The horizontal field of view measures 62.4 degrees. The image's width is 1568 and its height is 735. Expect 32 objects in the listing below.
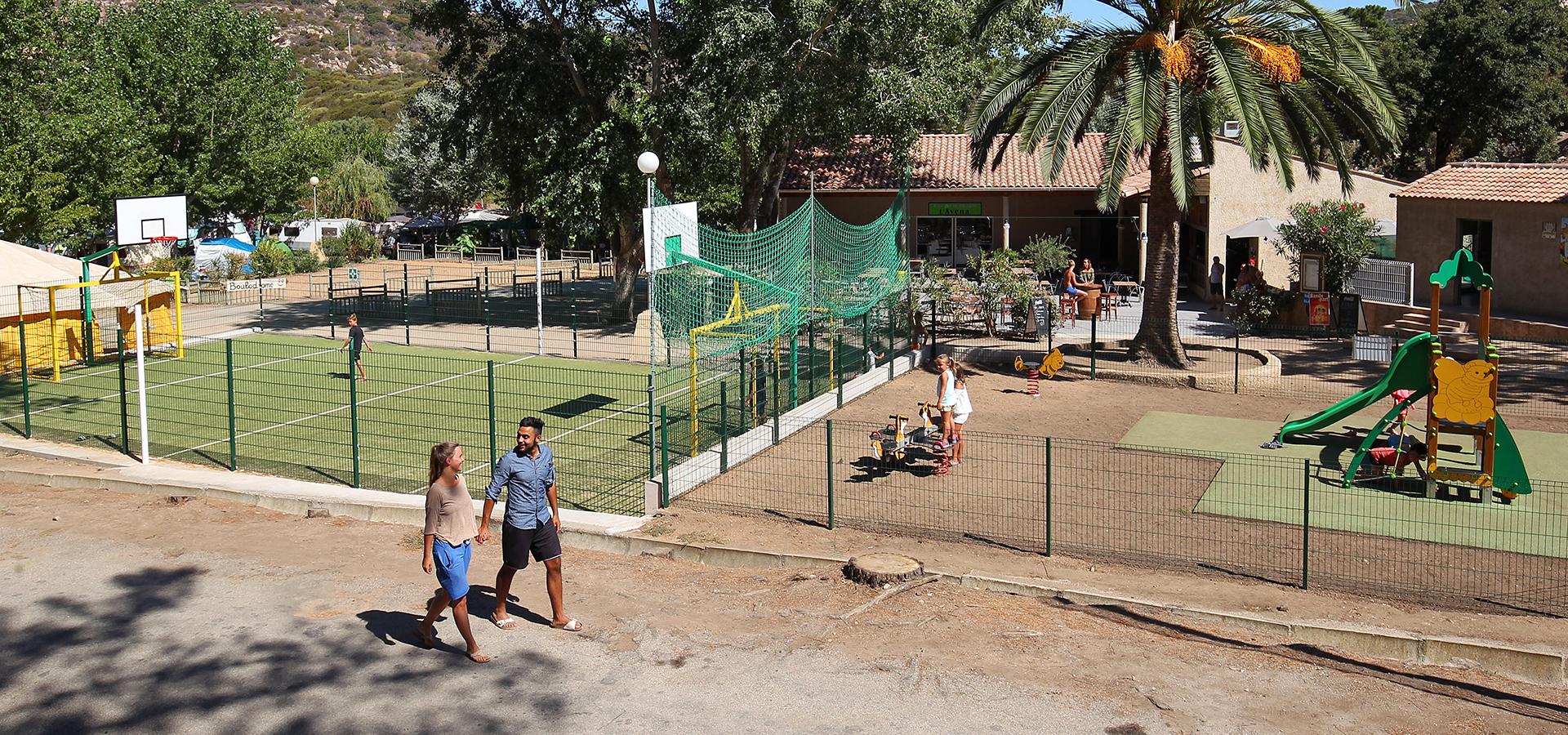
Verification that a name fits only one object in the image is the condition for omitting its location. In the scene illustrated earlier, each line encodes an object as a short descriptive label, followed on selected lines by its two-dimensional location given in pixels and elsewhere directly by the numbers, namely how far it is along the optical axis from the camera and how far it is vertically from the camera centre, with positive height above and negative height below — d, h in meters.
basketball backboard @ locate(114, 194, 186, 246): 28.25 +1.59
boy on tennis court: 22.41 -0.86
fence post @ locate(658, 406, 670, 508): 13.35 -1.75
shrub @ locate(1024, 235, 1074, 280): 32.19 +0.46
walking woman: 8.40 -1.56
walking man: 8.98 -1.56
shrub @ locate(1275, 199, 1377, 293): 26.86 +0.70
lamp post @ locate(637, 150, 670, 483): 14.31 +1.33
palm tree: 19.91 +2.91
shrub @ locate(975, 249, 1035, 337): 25.27 -0.23
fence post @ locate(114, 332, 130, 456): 16.03 -1.73
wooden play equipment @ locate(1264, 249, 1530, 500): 13.20 -1.53
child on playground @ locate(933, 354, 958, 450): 14.91 -1.38
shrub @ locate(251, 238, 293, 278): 44.75 +0.98
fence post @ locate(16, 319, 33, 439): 17.17 -1.63
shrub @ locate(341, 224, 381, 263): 53.41 +1.73
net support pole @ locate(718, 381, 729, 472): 14.59 -1.70
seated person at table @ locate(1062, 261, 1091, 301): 28.36 -0.28
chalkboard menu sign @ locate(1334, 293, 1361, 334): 26.28 -0.92
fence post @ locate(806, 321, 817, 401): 18.21 -1.17
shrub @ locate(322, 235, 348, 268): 51.68 +1.50
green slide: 14.73 -1.15
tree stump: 10.74 -2.44
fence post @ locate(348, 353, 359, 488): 14.19 -1.37
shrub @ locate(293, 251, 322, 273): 48.00 +0.91
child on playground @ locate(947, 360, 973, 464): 14.96 -1.59
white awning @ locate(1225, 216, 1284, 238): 30.02 +0.99
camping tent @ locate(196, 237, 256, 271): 47.16 +1.46
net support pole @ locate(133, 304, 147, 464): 15.24 -1.24
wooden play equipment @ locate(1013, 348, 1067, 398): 21.30 -1.49
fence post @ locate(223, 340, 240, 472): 15.25 -1.75
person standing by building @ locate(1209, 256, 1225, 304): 31.50 -0.26
